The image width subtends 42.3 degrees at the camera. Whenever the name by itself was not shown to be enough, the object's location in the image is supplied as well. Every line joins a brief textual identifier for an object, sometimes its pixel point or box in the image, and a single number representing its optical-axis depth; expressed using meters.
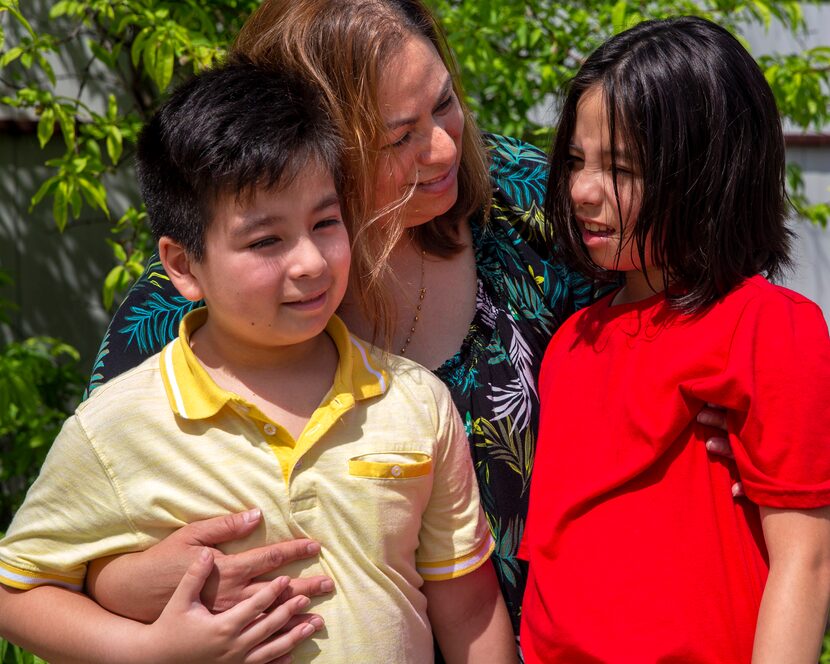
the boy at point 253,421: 1.59
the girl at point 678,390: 1.54
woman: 1.96
